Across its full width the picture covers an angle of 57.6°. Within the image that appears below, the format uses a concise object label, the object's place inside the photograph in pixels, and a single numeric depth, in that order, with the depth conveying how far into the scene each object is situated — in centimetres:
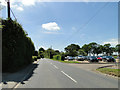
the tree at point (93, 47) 9123
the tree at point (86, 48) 9319
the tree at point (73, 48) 8014
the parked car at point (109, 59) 3327
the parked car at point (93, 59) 3241
